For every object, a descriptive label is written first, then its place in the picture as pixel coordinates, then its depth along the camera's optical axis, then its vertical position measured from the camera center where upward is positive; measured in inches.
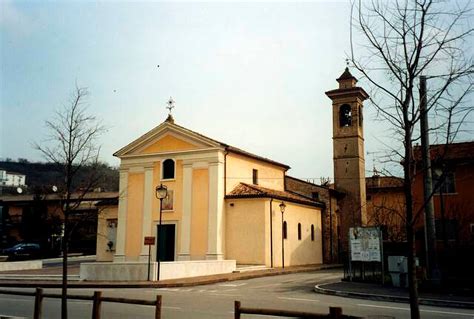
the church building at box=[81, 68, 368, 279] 1204.5 +82.7
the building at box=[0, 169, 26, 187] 4001.0 +537.8
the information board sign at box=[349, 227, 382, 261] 780.0 -3.4
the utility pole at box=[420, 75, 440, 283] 684.7 -6.8
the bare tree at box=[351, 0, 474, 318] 246.5 +75.4
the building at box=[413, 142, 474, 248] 1092.5 +71.8
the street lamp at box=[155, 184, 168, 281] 928.9 +94.0
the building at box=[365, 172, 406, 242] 1184.4 +27.5
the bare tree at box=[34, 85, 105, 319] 372.8 +55.5
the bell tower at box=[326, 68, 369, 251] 1573.6 +290.0
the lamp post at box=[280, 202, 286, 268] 1248.2 +12.4
